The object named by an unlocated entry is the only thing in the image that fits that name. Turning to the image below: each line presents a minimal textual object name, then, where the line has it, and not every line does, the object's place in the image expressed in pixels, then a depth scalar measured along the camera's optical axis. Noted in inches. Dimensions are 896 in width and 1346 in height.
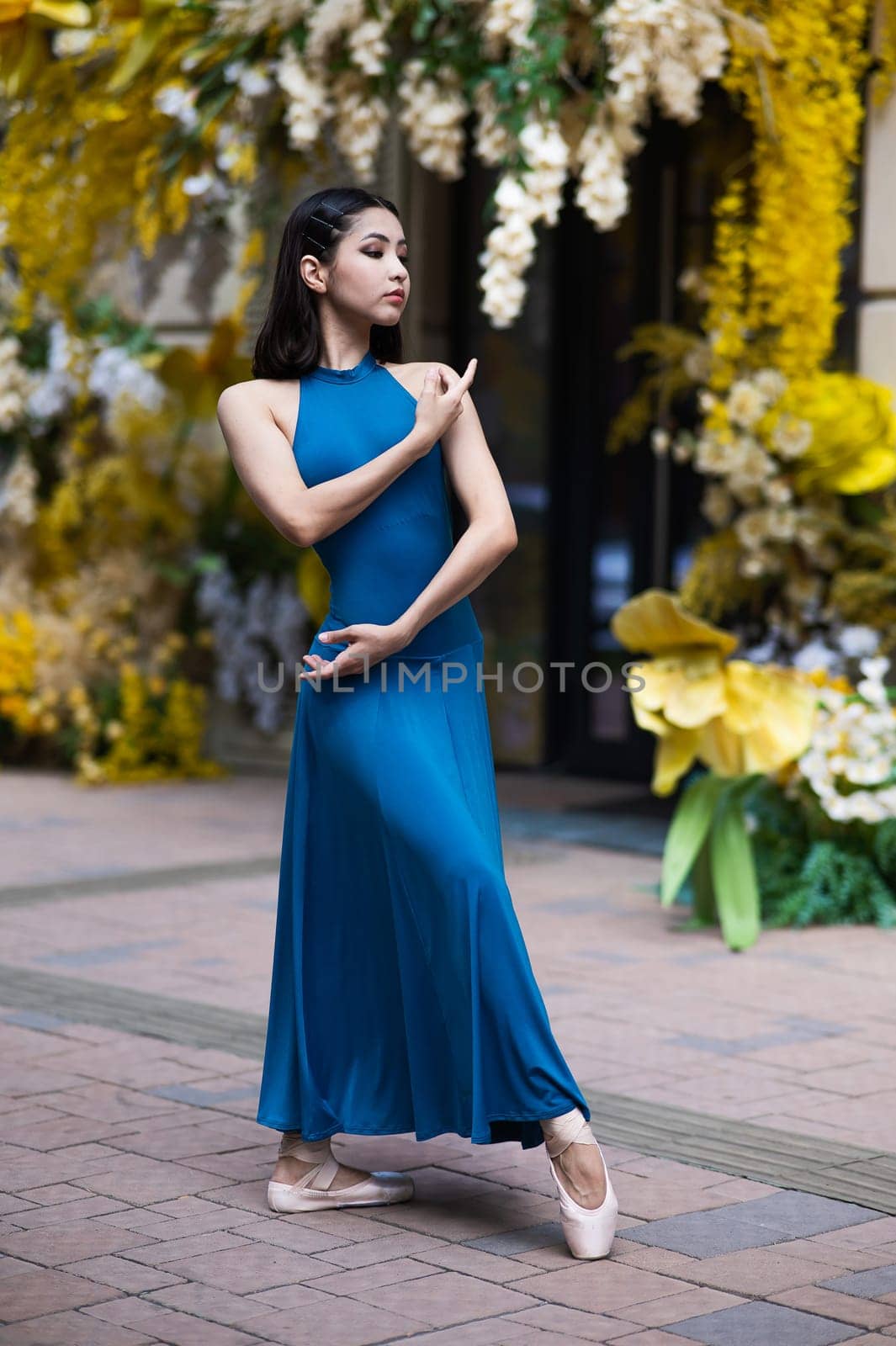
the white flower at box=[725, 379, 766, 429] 489.5
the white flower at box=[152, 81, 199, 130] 515.4
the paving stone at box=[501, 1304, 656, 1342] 218.0
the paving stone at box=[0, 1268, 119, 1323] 225.3
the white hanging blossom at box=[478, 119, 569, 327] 459.4
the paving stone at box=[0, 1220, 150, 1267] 244.3
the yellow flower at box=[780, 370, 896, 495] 484.5
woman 245.9
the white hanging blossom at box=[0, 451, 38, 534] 698.3
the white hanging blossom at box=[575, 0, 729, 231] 446.9
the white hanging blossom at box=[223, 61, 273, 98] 507.3
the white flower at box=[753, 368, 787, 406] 490.6
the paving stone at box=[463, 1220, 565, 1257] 247.8
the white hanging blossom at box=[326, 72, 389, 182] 497.0
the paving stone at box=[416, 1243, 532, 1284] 238.2
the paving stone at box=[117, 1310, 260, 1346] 215.7
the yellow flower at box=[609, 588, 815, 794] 441.6
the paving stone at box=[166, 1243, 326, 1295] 235.3
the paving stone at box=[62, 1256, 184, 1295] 233.9
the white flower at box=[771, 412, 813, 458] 484.2
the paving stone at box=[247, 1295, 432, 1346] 217.2
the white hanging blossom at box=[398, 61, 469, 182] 484.5
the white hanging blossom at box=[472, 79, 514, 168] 470.8
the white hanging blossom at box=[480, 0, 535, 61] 451.6
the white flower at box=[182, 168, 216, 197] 535.4
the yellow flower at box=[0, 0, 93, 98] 452.5
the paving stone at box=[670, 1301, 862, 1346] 216.2
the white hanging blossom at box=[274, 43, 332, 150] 496.7
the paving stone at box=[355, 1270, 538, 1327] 224.6
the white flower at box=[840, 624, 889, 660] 478.4
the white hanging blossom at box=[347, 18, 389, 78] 480.9
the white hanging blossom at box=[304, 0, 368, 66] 487.8
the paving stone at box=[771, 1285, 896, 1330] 222.3
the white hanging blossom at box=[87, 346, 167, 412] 686.6
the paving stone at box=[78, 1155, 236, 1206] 269.7
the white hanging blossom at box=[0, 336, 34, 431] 685.5
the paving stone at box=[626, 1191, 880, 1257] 249.5
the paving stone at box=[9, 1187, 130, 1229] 257.6
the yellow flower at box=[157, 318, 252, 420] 678.3
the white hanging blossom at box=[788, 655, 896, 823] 432.7
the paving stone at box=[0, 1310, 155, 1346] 215.4
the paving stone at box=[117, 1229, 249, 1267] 243.6
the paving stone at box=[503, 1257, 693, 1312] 229.0
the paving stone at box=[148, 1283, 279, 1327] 223.6
